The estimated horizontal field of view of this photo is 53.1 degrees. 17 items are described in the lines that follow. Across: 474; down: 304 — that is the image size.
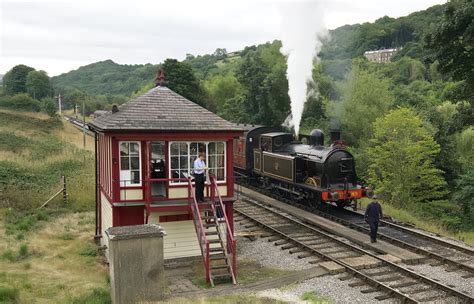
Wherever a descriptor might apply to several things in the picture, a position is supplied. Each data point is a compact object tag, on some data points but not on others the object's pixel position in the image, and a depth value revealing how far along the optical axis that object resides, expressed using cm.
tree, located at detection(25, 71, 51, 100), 9638
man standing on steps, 1285
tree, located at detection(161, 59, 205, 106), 5353
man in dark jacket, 1412
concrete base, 967
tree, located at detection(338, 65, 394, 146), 3556
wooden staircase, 1134
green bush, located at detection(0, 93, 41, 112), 6450
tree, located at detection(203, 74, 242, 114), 6481
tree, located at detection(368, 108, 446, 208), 2609
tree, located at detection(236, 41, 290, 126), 4372
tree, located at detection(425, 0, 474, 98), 1628
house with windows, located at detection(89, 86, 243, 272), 1273
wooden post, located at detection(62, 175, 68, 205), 2094
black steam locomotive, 1822
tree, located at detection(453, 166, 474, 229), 2547
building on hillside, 12921
